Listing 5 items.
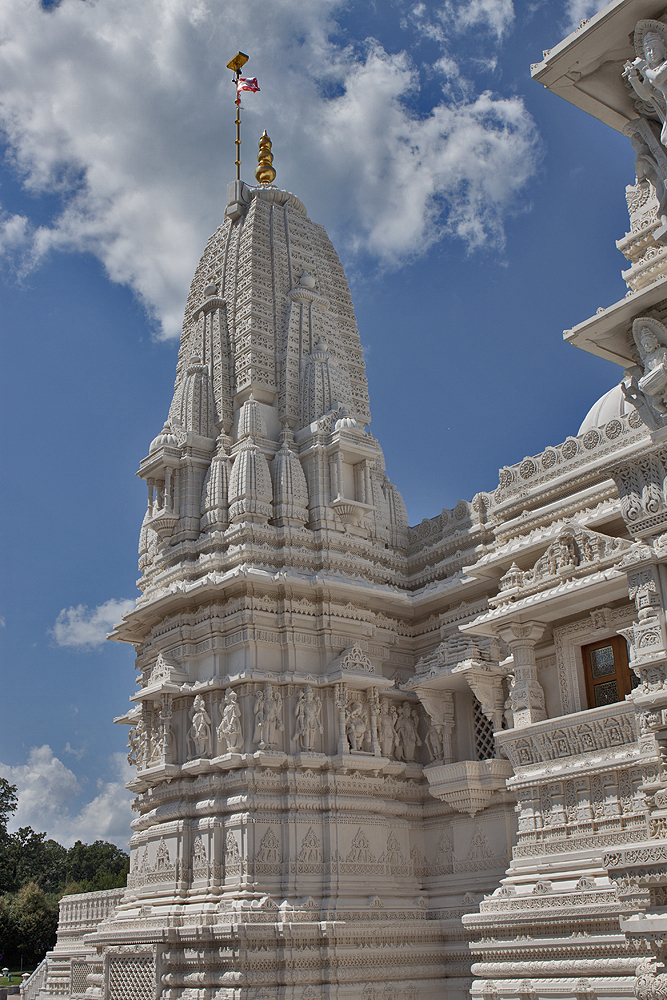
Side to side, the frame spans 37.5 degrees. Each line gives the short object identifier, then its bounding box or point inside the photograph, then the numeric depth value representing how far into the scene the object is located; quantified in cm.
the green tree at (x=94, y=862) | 5350
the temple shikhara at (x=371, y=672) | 1162
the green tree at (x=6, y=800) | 4984
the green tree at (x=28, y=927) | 3841
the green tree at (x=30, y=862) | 4887
